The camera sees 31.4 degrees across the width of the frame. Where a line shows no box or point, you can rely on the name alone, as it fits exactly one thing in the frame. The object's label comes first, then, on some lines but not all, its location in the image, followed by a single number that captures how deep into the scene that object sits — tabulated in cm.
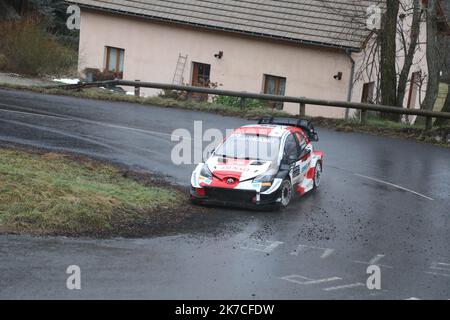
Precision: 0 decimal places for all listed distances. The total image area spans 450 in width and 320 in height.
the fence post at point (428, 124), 2694
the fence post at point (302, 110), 2881
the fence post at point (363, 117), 2799
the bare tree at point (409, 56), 3009
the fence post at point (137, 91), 3206
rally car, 1659
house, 3559
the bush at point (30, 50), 3538
